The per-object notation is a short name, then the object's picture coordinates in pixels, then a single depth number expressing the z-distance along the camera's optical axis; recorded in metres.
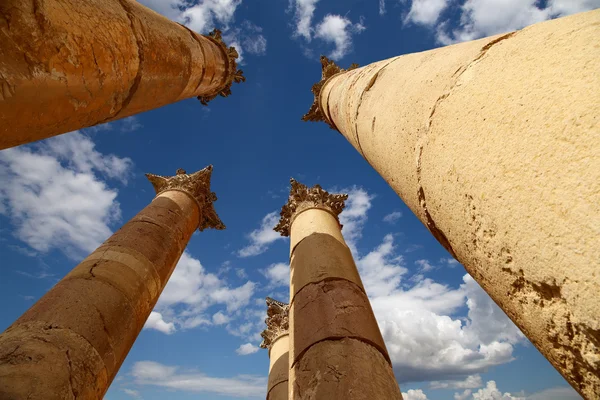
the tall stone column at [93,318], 4.85
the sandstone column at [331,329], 4.76
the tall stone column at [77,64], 3.69
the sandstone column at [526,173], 1.92
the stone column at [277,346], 12.55
